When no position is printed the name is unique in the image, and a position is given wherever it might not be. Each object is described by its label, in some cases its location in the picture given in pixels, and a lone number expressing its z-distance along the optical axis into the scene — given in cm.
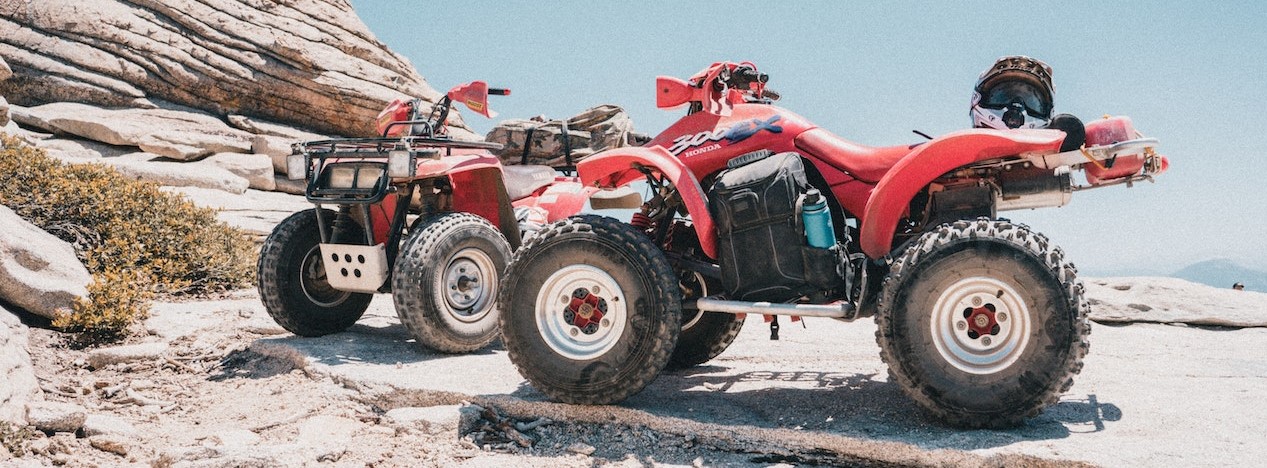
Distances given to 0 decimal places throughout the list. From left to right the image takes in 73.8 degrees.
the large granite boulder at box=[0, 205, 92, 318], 571
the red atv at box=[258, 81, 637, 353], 526
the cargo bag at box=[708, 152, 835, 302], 362
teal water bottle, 354
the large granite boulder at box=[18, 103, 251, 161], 1430
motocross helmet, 444
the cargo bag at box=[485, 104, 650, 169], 761
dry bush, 705
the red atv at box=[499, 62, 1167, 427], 324
